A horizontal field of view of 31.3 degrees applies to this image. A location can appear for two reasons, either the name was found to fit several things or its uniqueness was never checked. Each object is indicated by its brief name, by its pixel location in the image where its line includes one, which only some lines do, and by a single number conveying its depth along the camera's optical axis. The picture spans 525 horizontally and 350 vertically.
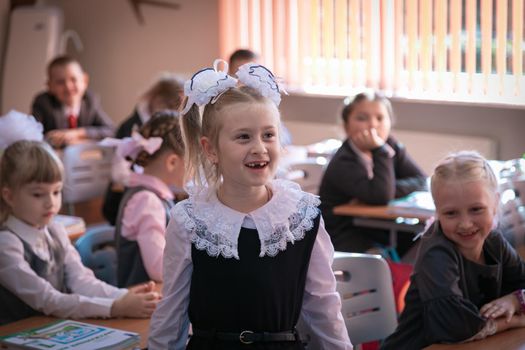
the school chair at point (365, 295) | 2.78
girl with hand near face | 4.39
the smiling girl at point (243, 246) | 2.15
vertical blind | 5.71
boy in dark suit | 6.42
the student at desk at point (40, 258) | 2.71
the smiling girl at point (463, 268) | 2.46
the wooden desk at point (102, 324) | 2.56
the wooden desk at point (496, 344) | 2.36
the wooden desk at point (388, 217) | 4.13
